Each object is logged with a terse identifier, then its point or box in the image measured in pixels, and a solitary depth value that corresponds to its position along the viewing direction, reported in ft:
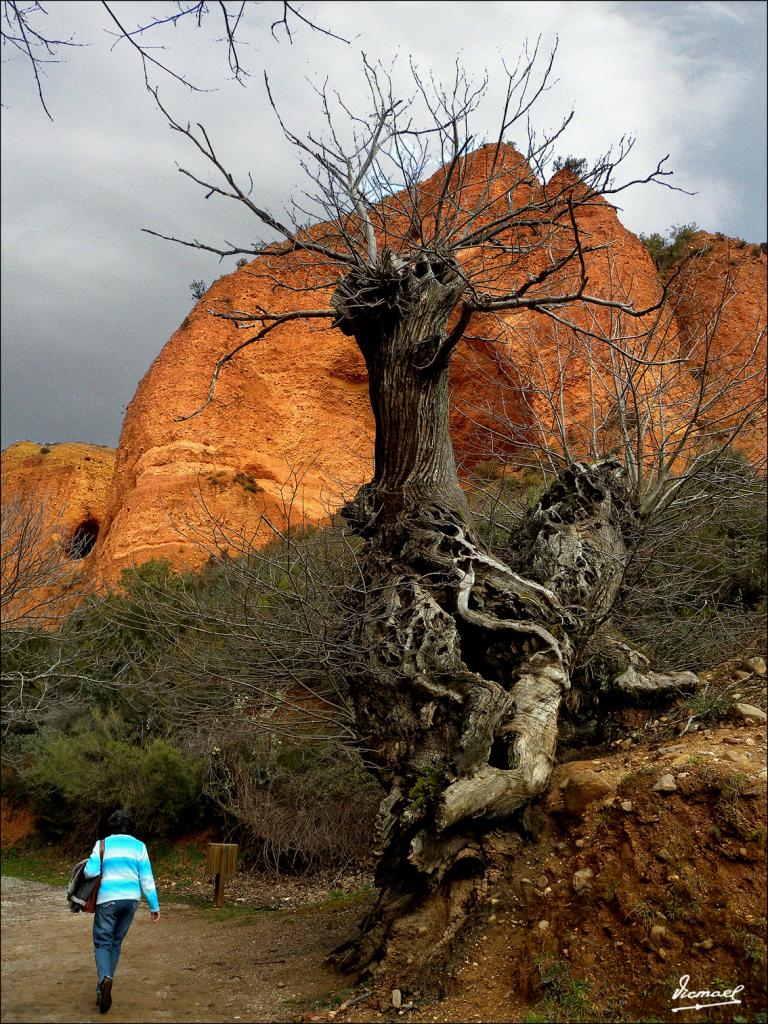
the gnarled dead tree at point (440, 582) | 16.52
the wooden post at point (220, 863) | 26.89
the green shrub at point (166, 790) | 39.55
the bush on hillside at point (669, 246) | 85.61
